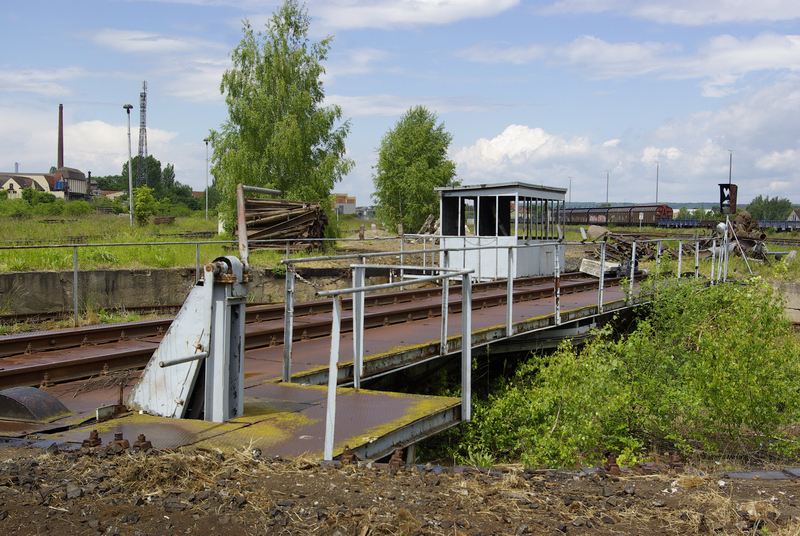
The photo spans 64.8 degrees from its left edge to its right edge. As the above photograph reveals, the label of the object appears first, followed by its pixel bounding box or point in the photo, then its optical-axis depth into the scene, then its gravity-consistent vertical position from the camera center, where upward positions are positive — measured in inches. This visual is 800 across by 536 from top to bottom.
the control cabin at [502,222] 714.8 +19.3
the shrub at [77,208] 1953.2 +77.8
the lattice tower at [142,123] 3336.6 +591.8
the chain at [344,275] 748.0 -48.3
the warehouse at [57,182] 4458.2 +382.0
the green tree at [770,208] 3673.5 +218.6
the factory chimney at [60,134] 4709.6 +750.7
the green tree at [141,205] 1523.1 +68.3
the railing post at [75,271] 436.5 -27.6
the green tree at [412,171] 1977.1 +209.4
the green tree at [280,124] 1181.1 +212.4
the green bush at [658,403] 283.0 -78.6
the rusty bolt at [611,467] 178.5 -64.9
